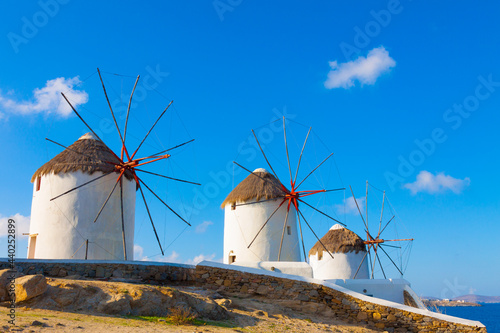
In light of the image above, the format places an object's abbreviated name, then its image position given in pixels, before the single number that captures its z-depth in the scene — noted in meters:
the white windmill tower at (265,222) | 19.35
